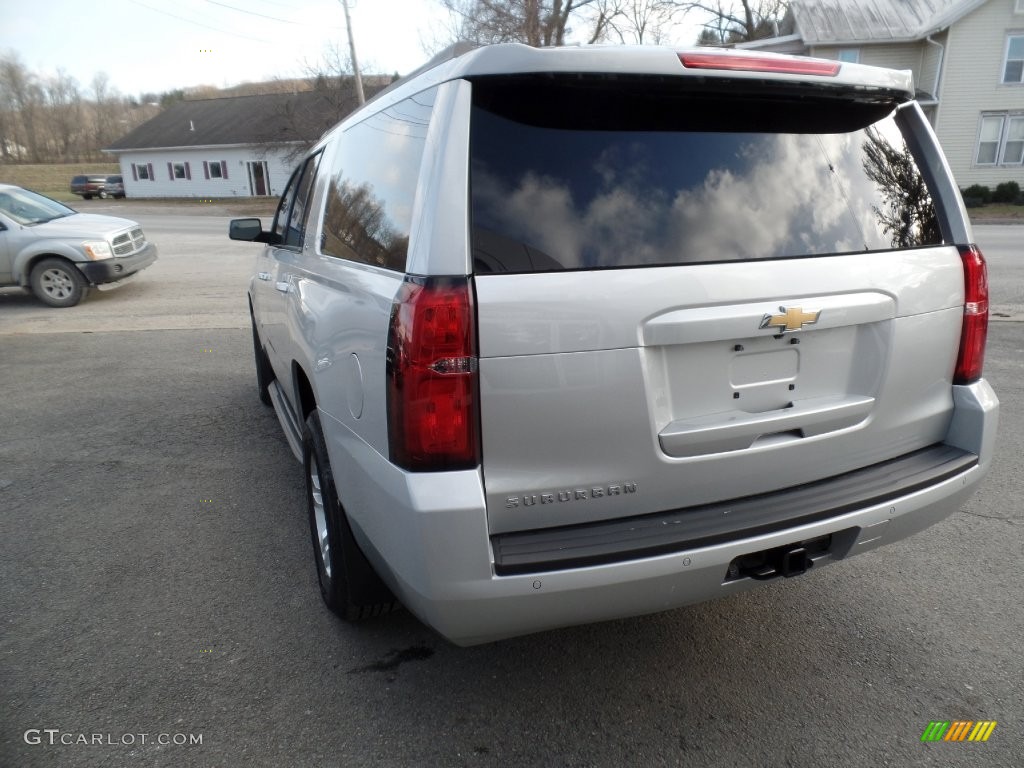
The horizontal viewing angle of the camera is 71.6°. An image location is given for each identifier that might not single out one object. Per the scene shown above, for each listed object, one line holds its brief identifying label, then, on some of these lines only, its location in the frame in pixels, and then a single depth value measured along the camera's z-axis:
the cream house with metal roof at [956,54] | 26.92
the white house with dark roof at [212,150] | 39.97
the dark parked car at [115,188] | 44.44
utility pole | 24.24
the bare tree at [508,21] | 31.56
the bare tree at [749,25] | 40.75
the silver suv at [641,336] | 1.94
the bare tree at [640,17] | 34.66
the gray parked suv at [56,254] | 10.59
